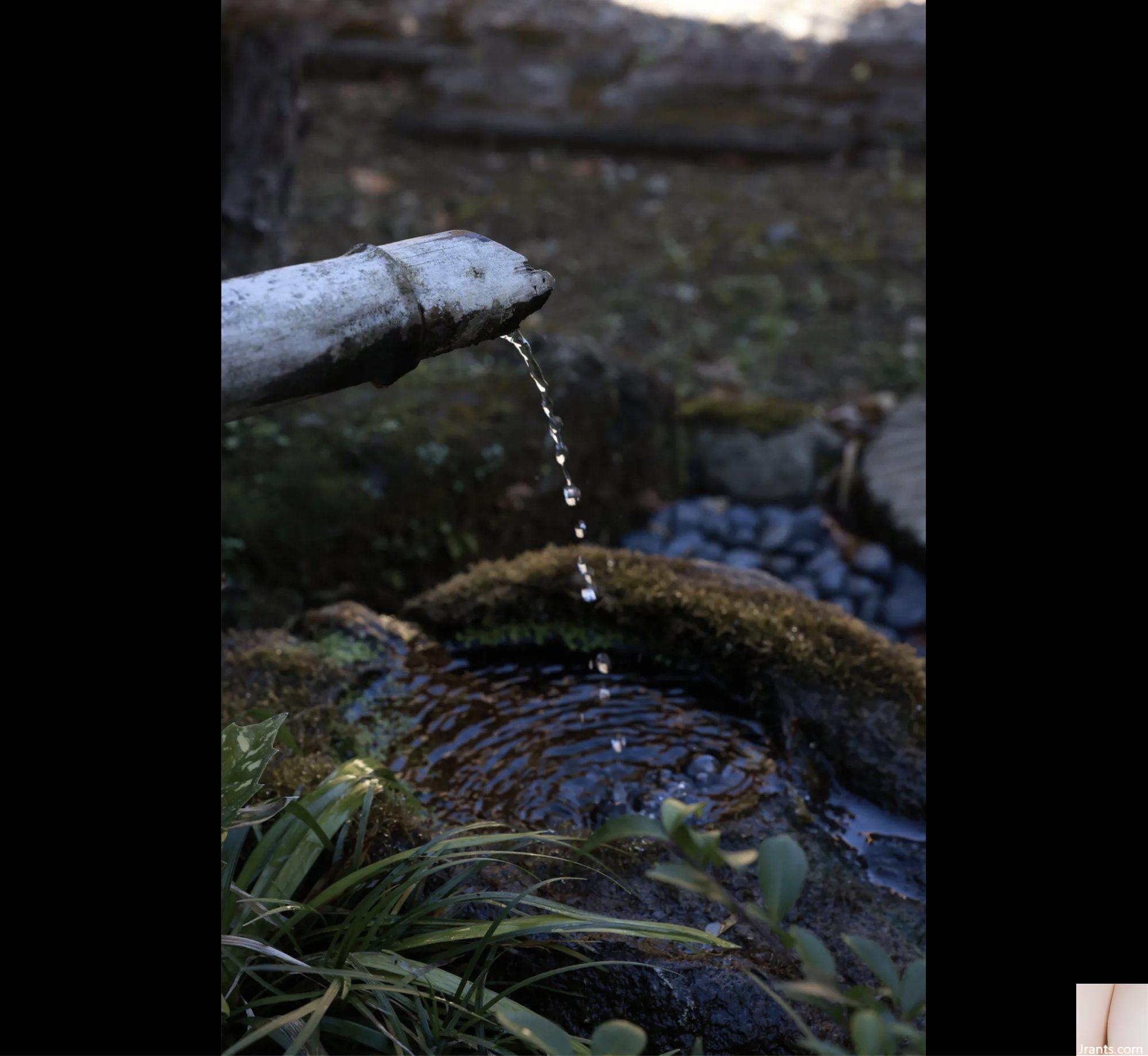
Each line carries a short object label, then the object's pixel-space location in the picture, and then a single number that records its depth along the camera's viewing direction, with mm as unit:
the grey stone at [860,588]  3771
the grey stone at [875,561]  3838
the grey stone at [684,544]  3881
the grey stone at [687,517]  4078
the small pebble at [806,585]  3764
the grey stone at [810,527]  4062
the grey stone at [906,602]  3695
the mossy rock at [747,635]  2332
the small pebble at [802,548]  3975
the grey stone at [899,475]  3830
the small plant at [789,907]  928
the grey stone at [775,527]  4016
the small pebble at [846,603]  3750
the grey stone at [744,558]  3869
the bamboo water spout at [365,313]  1144
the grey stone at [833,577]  3770
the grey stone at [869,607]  3734
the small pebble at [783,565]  3896
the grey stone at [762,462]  4234
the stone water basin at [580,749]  2164
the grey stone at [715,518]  4062
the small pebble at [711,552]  3918
